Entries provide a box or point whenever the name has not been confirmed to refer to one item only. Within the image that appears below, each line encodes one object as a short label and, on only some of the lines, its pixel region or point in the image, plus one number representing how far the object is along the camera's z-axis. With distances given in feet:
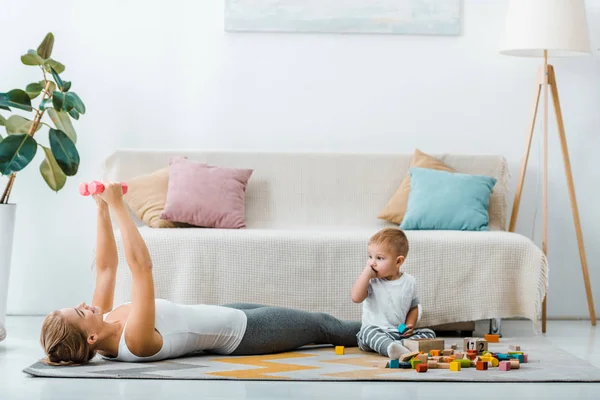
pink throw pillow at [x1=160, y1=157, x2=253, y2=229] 14.46
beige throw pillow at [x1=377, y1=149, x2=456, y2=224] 15.08
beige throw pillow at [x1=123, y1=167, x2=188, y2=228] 14.60
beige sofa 13.07
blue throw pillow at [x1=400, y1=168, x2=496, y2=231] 14.51
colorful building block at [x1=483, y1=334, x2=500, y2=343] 12.91
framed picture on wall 16.24
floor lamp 14.90
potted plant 13.15
